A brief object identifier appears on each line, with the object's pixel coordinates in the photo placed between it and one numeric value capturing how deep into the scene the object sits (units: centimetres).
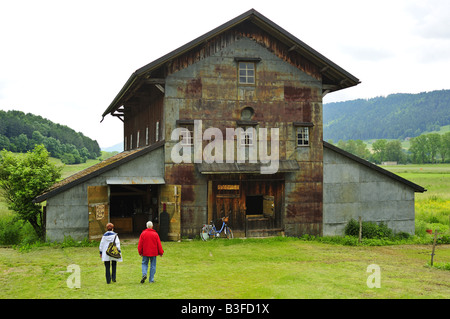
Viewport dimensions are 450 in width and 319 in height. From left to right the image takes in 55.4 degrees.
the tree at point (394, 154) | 17038
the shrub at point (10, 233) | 2170
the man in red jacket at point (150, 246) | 1190
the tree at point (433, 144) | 15762
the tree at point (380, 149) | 17400
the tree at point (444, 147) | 15738
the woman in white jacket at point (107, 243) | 1191
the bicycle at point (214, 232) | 2066
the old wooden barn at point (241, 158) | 2005
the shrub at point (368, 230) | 2244
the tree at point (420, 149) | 15762
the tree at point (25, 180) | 2059
